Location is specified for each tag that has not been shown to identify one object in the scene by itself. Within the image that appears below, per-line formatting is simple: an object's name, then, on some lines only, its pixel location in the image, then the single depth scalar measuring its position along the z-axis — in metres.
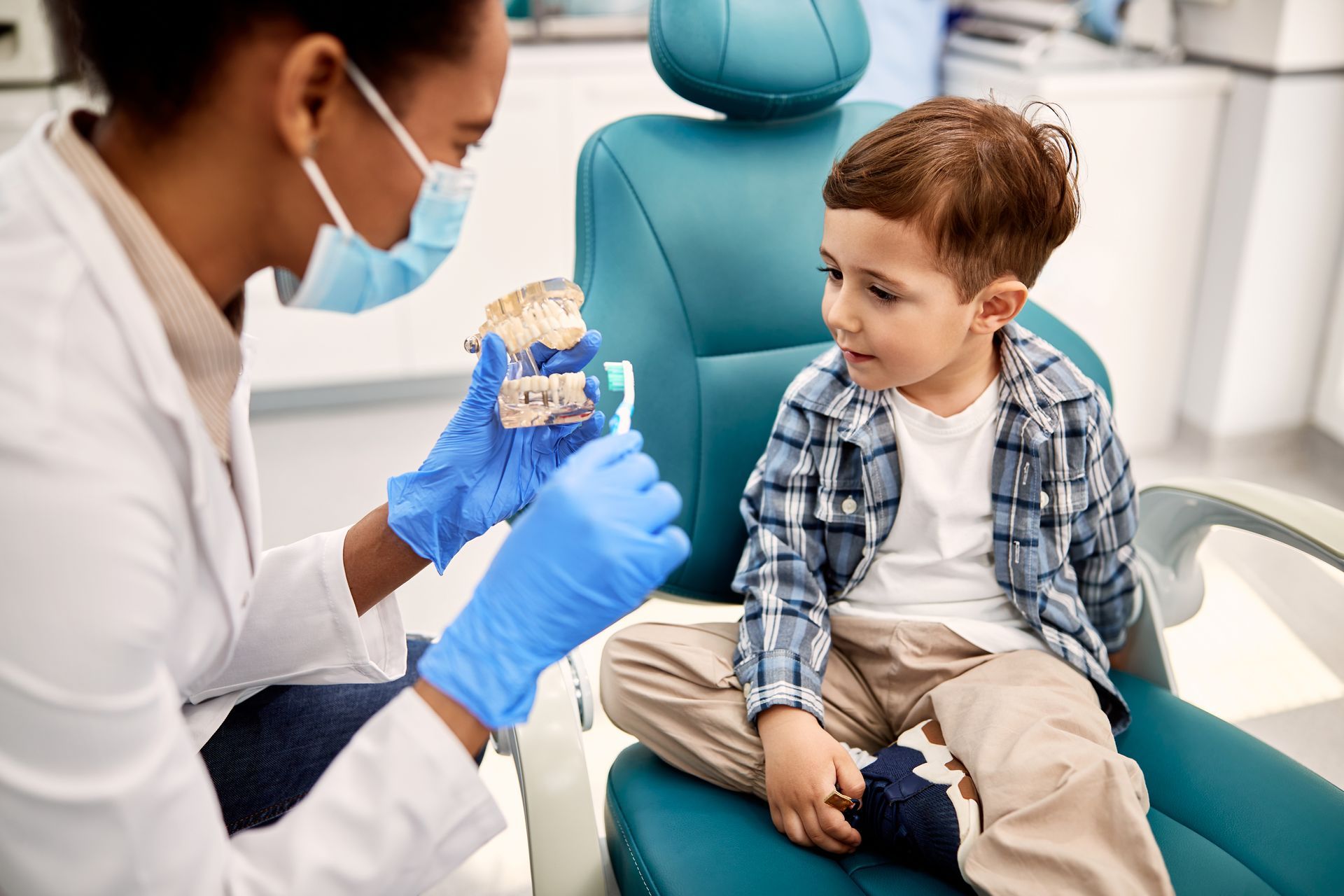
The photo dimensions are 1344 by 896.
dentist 0.68
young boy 1.03
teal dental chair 1.15
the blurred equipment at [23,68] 2.47
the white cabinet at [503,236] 2.75
